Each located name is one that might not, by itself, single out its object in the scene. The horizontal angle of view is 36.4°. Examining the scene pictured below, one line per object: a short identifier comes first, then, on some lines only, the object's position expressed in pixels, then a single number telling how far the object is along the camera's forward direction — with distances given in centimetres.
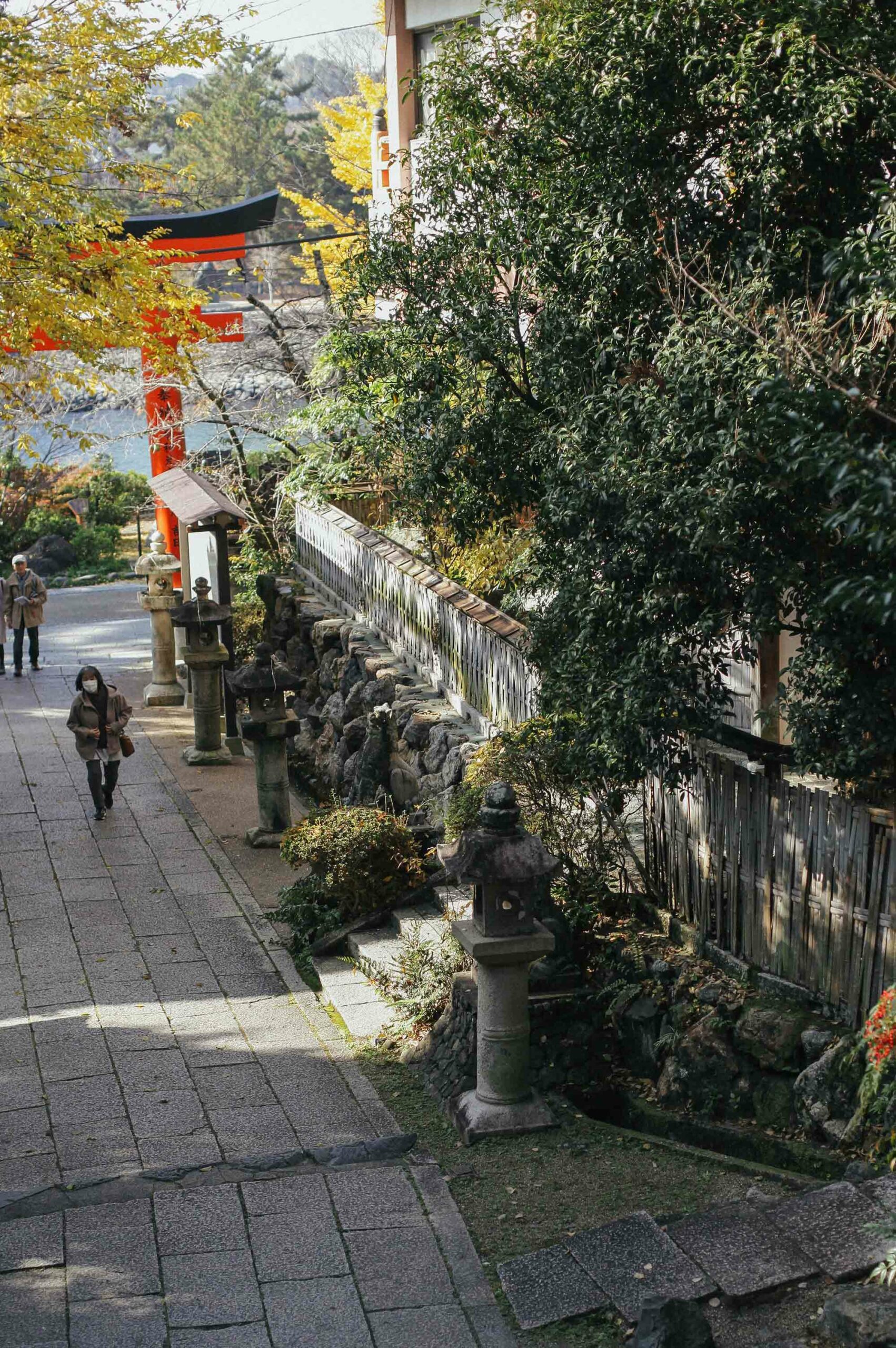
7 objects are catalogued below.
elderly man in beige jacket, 1873
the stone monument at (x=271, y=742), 1251
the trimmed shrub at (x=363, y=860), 1015
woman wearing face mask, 1307
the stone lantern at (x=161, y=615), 1777
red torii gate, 1967
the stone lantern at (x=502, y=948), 712
